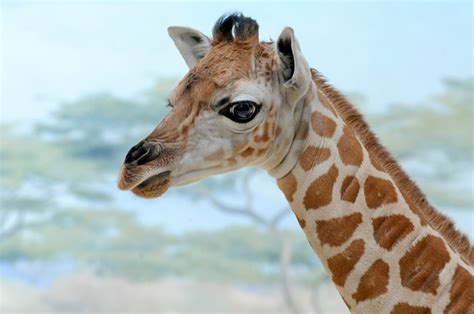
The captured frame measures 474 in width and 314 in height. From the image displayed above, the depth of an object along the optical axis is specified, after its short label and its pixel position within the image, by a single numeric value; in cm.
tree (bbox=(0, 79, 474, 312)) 2712
